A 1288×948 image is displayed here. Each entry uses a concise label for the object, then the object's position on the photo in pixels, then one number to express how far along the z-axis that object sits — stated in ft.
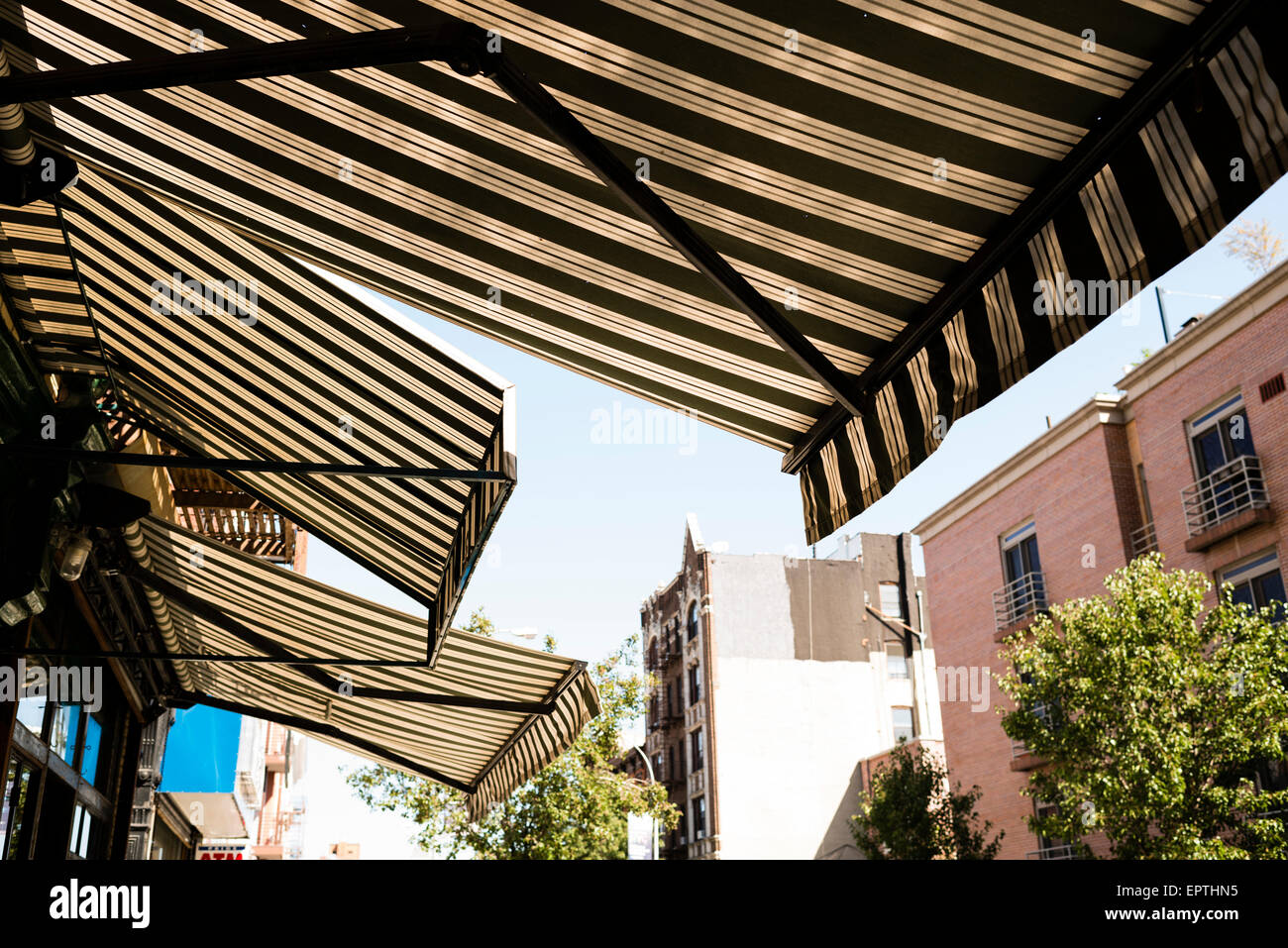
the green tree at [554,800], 84.99
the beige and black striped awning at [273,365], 13.98
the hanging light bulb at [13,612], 15.80
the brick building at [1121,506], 60.13
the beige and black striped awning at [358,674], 21.61
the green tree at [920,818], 76.89
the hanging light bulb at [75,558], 17.83
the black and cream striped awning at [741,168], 7.36
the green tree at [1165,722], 49.21
